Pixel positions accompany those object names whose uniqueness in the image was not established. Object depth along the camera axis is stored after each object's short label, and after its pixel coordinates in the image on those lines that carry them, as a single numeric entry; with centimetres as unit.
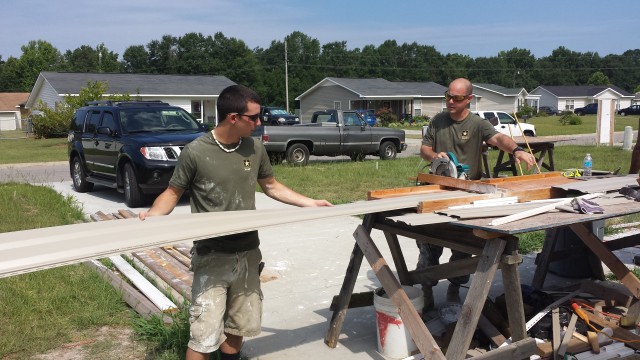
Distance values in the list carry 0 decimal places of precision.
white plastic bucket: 420
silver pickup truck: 1706
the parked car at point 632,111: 6919
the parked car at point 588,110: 7306
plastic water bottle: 571
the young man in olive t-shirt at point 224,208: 349
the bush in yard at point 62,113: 3028
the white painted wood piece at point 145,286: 516
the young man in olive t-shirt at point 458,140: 505
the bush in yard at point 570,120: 4672
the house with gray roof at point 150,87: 4041
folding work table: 362
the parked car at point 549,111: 7400
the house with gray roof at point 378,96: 5188
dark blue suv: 1031
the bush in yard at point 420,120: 5019
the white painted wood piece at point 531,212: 357
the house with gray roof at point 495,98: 6612
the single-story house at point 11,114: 6116
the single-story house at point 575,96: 8831
